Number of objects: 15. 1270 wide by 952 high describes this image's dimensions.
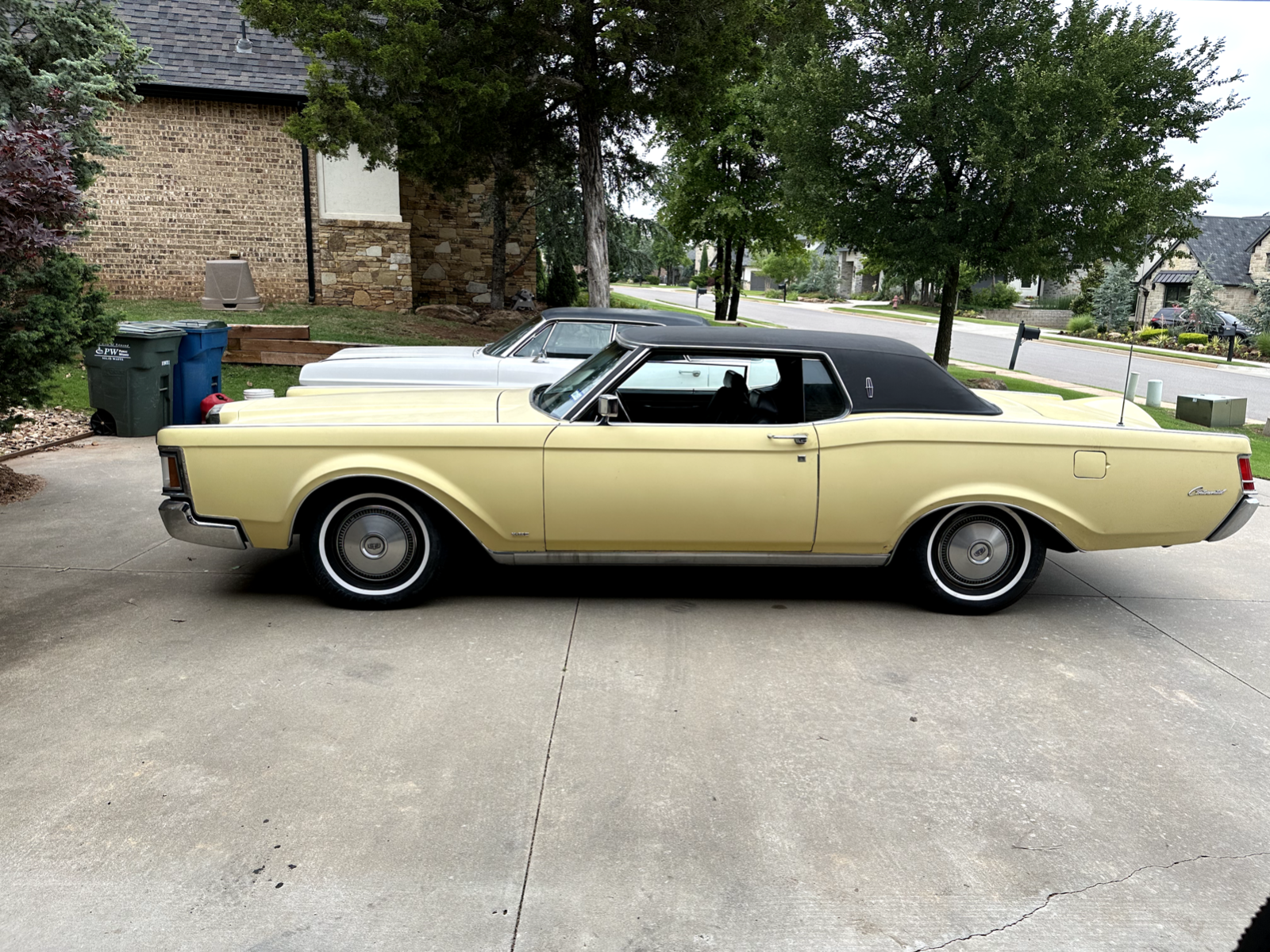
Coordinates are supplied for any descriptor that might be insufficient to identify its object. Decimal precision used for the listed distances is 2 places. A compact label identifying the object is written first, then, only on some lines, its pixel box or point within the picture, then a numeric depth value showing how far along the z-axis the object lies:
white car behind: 8.06
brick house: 19.19
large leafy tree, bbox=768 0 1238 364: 12.78
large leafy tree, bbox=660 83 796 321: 24.95
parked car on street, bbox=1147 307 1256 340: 34.66
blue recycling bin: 9.01
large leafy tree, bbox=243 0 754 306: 13.21
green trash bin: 8.57
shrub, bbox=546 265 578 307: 26.22
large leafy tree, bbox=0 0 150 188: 6.48
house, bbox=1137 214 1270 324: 44.62
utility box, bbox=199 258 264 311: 18.78
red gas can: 8.55
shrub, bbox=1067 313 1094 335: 39.88
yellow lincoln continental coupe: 4.69
